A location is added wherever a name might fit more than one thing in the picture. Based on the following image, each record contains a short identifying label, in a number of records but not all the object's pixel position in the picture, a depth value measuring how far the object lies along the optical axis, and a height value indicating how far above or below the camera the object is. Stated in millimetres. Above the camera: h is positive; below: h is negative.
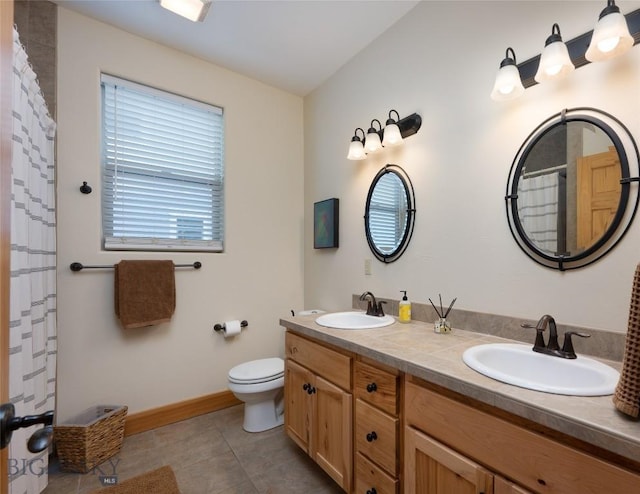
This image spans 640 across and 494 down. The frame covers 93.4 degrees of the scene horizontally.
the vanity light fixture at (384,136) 1812 +717
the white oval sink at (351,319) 1777 -441
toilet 1986 -967
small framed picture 2406 +196
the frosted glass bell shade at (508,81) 1272 +707
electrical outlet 2131 -132
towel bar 1876 -123
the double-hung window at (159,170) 2061 +575
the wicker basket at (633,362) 660 -255
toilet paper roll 2391 -645
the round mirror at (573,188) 1085 +237
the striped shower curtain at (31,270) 1271 -110
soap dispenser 1717 -364
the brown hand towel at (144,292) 1976 -304
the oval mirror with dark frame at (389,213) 1866 +225
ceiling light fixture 1719 +1405
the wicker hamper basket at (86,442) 1688 -1114
